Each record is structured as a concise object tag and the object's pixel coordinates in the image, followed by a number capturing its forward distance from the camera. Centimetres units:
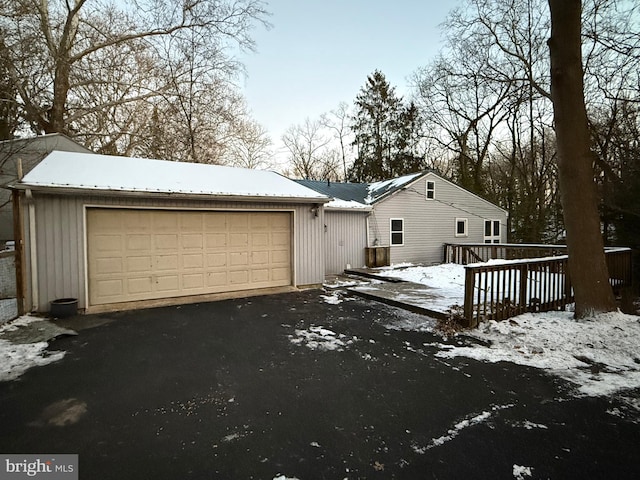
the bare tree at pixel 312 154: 2711
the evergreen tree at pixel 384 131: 2406
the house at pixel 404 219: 1235
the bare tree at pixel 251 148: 2123
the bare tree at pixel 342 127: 2611
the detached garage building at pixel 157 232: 599
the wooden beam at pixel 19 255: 573
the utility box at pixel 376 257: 1278
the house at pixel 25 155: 1034
